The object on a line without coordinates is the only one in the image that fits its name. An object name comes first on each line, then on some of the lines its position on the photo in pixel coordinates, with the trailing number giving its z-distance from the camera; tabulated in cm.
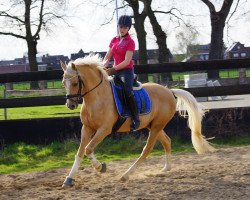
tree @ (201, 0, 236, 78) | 2014
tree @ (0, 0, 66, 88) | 2906
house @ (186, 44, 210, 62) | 5582
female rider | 667
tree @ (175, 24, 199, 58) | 2477
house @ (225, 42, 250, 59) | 7494
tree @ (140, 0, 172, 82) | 2511
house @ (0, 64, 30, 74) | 6021
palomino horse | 617
